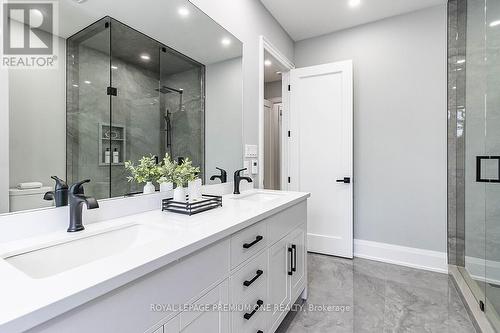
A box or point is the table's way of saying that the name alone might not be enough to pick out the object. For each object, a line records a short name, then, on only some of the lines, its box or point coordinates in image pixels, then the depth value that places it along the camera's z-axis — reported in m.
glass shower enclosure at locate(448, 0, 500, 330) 1.83
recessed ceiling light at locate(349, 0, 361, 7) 2.51
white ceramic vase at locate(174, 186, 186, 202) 1.38
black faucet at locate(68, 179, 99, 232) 0.95
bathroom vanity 0.53
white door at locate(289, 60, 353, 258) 2.86
